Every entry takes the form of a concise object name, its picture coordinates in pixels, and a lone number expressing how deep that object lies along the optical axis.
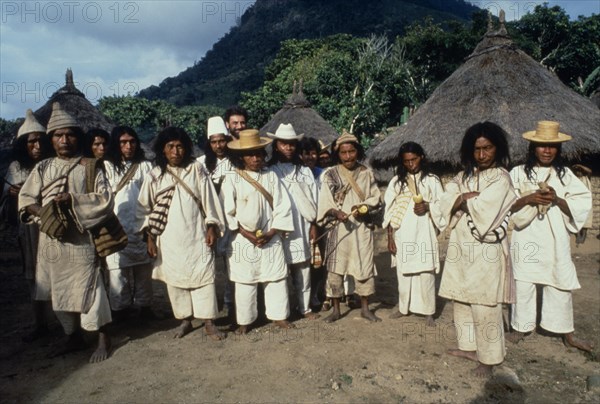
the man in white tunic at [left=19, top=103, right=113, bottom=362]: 3.59
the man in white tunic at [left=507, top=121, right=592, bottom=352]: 3.88
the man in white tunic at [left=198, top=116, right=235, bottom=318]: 4.94
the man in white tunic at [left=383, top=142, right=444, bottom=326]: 4.43
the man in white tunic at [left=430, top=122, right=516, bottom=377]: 3.16
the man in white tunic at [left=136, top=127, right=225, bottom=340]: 4.11
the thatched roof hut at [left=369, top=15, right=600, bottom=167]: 9.23
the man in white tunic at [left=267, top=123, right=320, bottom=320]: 4.71
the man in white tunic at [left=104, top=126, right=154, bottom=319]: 4.60
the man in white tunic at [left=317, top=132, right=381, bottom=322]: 4.62
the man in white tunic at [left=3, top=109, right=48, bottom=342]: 4.28
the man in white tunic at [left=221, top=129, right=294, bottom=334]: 4.29
